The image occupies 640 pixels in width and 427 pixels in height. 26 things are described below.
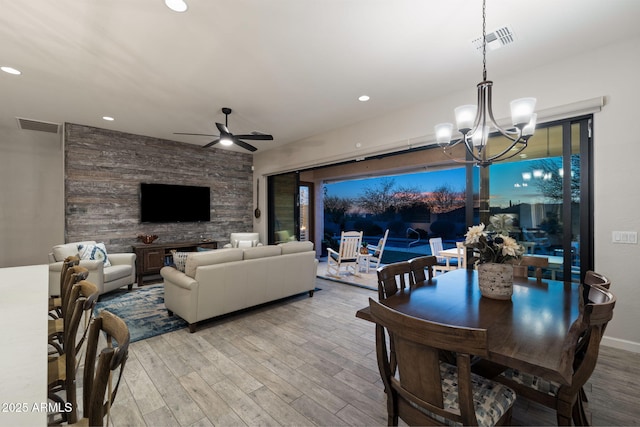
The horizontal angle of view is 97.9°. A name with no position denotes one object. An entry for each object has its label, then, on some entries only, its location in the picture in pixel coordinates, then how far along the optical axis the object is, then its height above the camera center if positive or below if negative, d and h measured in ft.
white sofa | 10.33 -2.79
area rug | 10.40 -4.33
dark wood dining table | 3.66 -1.89
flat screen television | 18.57 +0.67
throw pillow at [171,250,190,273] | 11.32 -1.96
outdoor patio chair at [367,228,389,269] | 20.12 -3.12
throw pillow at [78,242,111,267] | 14.11 -2.08
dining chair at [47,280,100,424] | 4.66 -2.64
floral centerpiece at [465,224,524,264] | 6.03 -0.76
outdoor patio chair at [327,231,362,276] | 18.95 -2.62
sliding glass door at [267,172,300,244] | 23.35 +0.51
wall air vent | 15.53 +5.08
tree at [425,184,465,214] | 24.48 +1.11
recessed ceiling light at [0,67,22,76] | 10.14 +5.26
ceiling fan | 13.10 +3.68
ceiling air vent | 8.11 +5.24
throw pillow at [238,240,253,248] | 20.37 -2.27
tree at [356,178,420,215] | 27.45 +1.47
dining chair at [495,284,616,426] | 3.80 -2.45
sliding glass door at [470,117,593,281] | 9.45 +0.59
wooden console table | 16.98 -2.74
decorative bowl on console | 18.04 -1.68
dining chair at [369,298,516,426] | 3.38 -2.38
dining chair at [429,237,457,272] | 19.27 -2.46
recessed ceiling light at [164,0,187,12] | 6.95 +5.25
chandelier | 6.24 +2.28
